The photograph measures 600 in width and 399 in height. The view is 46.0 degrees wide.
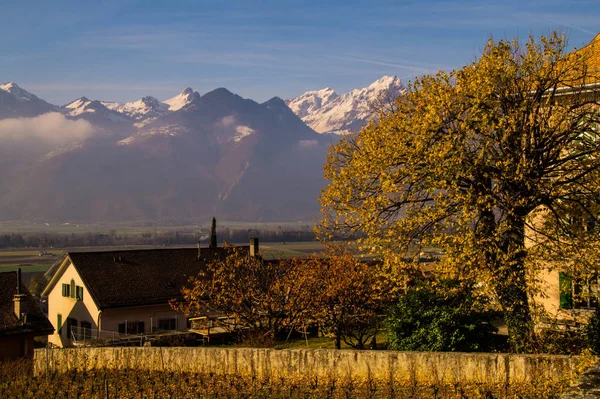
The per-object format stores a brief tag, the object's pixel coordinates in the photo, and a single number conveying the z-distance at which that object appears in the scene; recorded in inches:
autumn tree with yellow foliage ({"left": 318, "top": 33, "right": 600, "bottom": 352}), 938.1
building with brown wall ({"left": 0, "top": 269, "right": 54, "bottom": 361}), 1934.1
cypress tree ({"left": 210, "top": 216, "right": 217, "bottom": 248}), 3050.9
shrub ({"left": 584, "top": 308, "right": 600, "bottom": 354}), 901.2
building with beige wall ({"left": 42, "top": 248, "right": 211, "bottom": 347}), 2194.9
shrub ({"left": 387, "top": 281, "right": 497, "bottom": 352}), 1064.8
